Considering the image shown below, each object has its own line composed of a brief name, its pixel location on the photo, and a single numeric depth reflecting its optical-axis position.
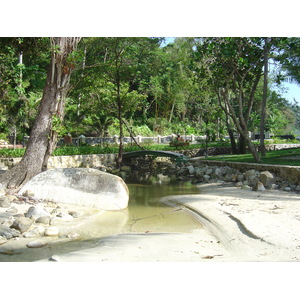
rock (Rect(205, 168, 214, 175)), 12.33
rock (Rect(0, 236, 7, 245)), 4.78
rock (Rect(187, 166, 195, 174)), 13.62
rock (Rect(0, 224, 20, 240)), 5.00
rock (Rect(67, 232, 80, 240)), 5.24
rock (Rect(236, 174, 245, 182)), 10.33
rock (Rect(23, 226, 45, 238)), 5.21
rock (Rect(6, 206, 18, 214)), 6.33
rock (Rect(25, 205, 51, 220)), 6.10
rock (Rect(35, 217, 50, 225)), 5.90
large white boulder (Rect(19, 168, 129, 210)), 7.36
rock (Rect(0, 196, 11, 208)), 6.61
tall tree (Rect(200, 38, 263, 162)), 10.79
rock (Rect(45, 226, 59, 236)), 5.30
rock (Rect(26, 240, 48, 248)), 4.71
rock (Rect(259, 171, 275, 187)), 9.02
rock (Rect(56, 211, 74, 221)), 6.24
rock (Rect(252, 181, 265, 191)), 8.72
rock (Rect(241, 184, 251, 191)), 9.07
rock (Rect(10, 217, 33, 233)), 5.36
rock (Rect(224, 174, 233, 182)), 10.81
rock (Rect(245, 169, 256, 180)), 10.16
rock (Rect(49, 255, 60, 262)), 3.90
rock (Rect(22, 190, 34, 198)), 7.51
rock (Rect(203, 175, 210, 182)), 11.77
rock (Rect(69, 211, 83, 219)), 6.50
